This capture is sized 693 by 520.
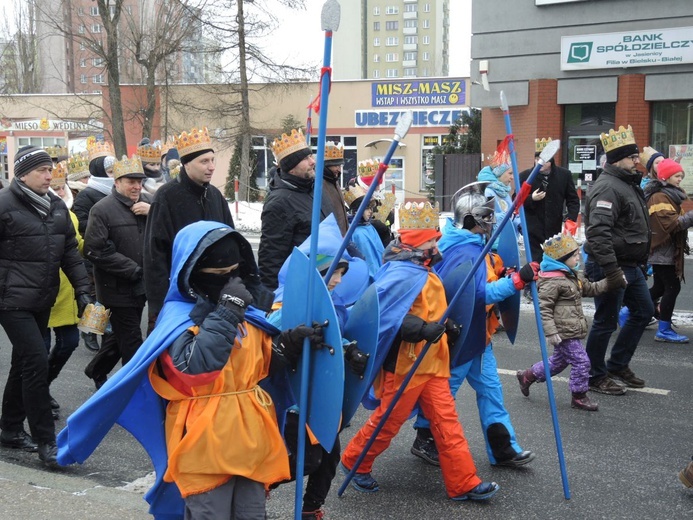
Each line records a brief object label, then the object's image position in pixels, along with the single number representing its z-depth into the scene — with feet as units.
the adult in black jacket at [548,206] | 32.65
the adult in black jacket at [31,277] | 16.12
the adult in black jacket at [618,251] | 20.59
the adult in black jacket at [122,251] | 19.08
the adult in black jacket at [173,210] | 15.74
